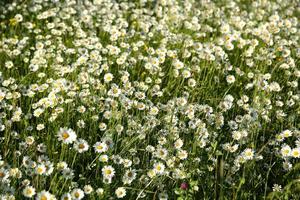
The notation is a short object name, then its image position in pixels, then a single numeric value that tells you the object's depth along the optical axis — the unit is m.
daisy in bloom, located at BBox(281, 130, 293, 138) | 3.27
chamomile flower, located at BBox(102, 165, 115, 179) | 2.75
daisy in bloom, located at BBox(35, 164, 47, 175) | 2.62
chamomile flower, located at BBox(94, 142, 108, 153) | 2.91
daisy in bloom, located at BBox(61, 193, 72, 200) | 2.52
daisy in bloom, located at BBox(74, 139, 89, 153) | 2.86
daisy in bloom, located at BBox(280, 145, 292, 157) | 3.08
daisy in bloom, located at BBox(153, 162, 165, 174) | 2.81
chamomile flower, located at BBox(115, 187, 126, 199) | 2.66
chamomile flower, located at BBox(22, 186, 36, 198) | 2.50
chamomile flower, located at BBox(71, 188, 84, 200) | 2.56
